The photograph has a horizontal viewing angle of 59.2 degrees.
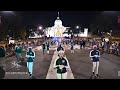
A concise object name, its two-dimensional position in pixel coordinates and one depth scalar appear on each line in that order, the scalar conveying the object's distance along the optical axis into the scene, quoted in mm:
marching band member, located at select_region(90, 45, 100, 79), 3199
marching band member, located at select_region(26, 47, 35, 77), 3189
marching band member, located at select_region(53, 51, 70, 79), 3014
